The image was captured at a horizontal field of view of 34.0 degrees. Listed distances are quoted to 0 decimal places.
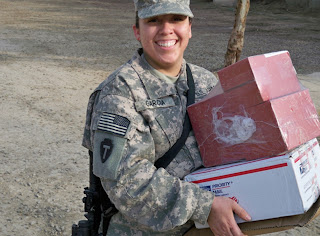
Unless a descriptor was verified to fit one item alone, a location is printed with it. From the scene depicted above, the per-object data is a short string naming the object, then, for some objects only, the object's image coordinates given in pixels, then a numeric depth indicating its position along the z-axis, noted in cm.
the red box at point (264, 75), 199
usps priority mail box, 190
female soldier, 193
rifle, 217
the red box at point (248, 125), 195
